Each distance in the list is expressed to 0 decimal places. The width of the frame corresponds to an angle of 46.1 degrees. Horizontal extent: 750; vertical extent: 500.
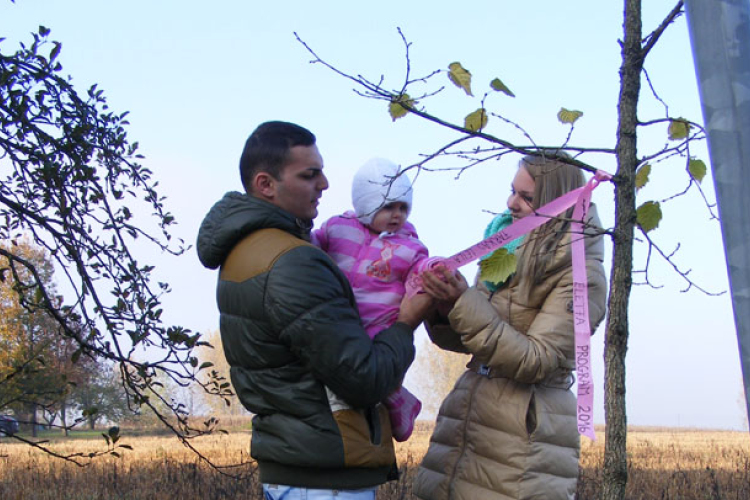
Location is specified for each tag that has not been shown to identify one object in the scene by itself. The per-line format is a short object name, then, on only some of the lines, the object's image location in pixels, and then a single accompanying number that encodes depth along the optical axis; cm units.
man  266
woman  307
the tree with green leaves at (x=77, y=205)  503
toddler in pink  315
